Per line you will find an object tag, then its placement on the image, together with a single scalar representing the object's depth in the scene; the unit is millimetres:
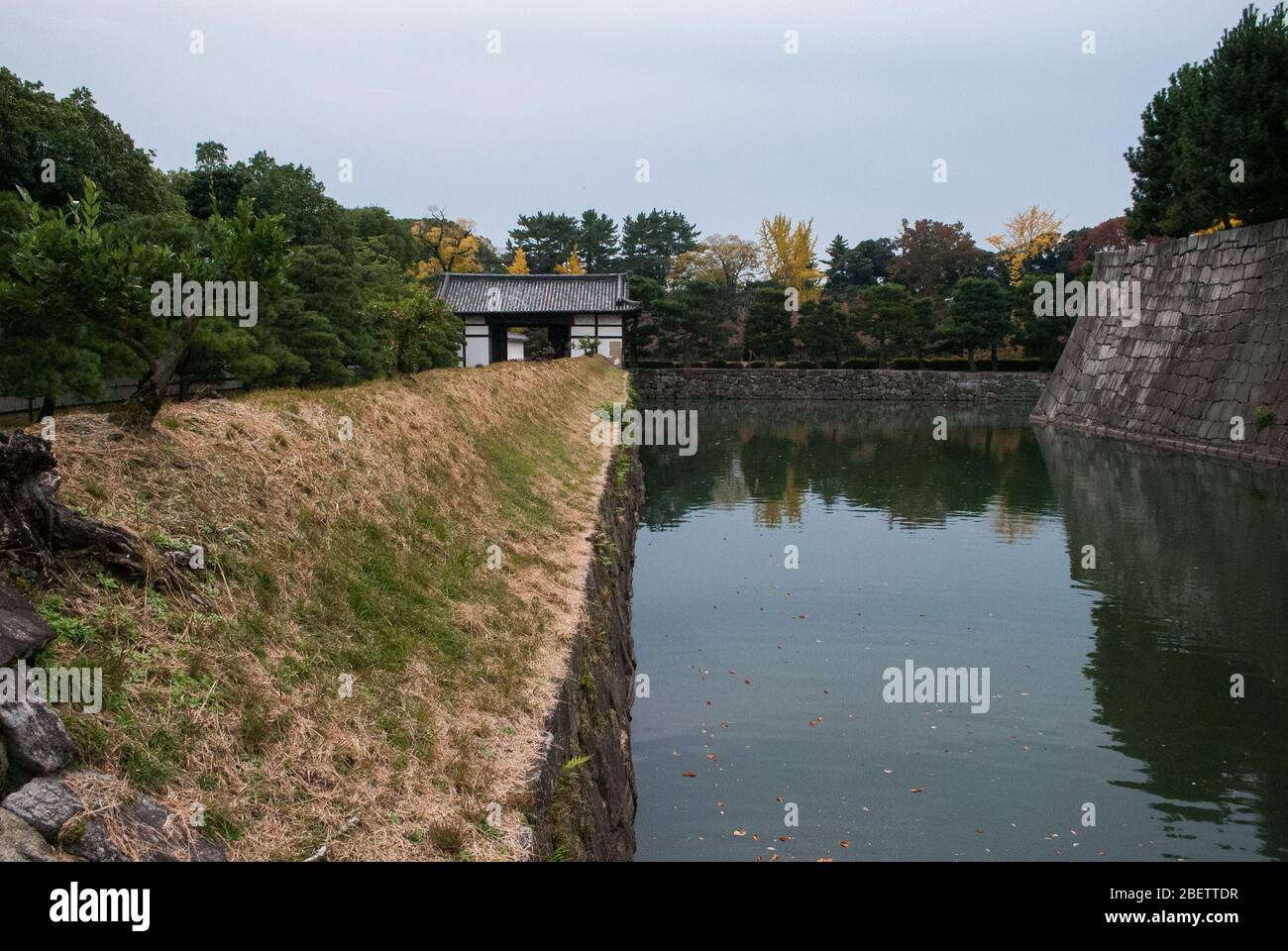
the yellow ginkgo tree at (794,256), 66938
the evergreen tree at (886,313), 53125
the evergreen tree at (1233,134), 26062
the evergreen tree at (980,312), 51312
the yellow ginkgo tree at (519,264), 67125
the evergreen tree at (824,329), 53812
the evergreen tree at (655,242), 70625
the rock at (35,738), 3137
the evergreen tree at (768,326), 53562
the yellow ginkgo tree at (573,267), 67562
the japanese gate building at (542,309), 42156
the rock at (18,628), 3463
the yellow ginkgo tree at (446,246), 59750
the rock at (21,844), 2811
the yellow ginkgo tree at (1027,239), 66062
